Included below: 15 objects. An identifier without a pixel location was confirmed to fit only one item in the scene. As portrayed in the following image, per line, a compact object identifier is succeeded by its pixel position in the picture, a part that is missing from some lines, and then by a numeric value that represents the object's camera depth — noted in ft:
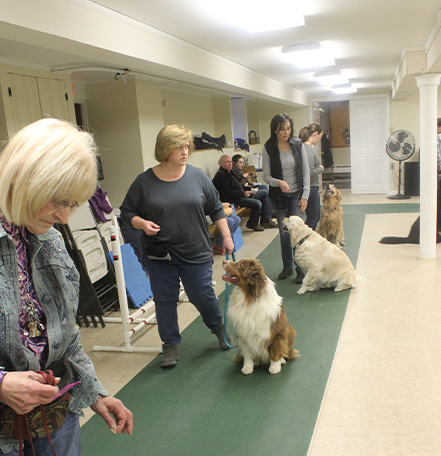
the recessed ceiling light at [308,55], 15.65
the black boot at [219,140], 25.86
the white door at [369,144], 36.73
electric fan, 30.91
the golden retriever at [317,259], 13.69
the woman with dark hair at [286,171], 14.08
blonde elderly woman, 2.94
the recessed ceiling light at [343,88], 29.81
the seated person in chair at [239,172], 24.82
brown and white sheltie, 8.75
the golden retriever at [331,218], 18.53
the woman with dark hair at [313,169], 16.21
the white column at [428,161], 15.75
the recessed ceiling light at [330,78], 23.00
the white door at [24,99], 14.01
